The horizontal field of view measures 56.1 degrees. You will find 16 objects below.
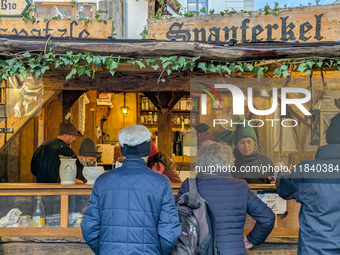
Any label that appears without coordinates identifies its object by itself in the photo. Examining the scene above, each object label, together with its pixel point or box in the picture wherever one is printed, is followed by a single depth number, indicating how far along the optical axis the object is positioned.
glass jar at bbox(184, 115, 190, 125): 8.89
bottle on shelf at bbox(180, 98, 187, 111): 8.65
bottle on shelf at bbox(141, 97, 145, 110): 9.16
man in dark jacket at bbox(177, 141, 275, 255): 2.41
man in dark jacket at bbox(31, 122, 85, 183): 4.22
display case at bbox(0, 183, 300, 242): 3.28
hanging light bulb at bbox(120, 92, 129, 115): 8.89
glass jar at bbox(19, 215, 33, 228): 3.32
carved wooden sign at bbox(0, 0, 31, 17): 3.76
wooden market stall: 2.62
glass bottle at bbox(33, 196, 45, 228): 3.32
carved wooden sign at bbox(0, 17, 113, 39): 3.66
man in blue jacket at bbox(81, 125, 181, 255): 2.11
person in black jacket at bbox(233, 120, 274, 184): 3.25
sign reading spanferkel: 3.39
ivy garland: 2.62
